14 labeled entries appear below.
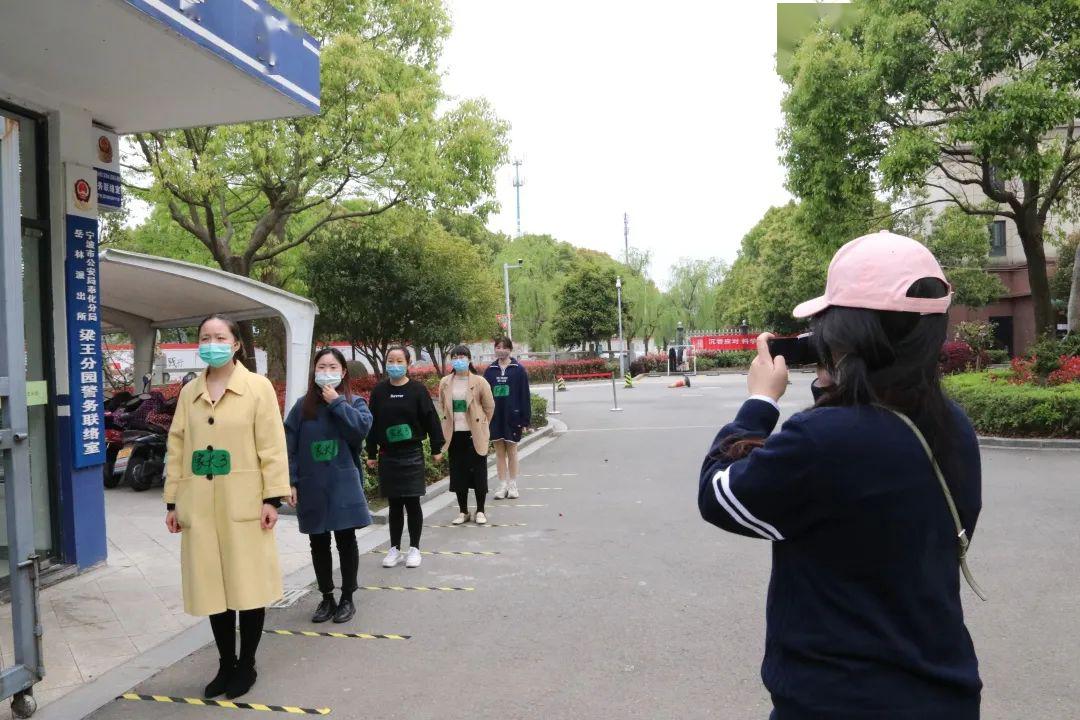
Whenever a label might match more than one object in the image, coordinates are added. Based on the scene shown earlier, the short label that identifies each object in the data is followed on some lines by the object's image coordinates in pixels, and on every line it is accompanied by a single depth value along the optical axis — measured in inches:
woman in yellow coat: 155.0
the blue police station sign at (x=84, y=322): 241.9
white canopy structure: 333.1
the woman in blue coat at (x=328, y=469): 197.9
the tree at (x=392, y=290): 894.4
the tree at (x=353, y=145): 577.3
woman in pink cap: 62.5
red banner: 1977.1
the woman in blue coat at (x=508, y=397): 356.8
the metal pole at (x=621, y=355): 1602.0
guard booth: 204.1
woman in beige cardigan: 305.3
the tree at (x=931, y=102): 528.4
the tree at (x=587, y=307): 1893.5
